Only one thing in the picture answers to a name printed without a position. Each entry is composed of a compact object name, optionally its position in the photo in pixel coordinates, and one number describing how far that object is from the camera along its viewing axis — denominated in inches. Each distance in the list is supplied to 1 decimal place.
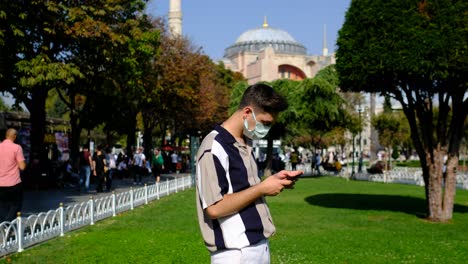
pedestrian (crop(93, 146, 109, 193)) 798.5
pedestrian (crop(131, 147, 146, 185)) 1056.8
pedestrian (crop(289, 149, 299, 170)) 1489.9
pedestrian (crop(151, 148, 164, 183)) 975.3
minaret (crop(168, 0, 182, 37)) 2527.1
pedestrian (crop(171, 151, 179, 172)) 1653.7
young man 128.3
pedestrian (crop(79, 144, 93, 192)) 794.8
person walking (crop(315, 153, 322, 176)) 1523.6
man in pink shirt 364.2
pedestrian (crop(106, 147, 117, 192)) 867.4
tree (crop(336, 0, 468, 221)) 500.4
